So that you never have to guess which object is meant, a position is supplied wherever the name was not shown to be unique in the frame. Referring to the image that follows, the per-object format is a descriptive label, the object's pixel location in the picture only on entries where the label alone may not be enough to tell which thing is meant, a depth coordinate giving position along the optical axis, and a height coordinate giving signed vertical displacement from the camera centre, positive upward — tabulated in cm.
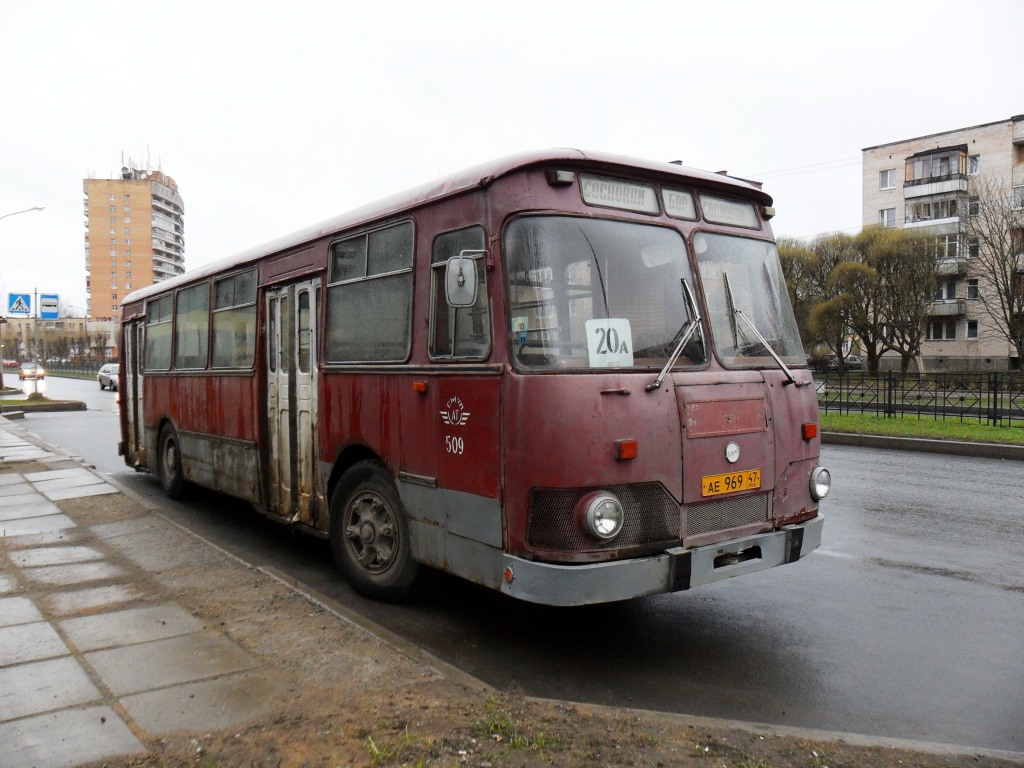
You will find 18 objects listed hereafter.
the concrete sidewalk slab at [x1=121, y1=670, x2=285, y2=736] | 381 -160
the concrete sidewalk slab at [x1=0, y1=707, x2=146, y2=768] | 347 -160
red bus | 456 -12
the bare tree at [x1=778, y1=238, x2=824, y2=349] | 4781 +491
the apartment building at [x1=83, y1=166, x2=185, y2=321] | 14100 +2321
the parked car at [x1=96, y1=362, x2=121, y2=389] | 4751 -36
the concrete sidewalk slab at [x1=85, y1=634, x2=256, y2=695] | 432 -159
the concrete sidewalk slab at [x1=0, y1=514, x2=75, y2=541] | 836 -159
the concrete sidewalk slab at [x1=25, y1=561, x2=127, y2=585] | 644 -160
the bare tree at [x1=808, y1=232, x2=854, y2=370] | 4516 +394
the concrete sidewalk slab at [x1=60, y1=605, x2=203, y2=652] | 497 -160
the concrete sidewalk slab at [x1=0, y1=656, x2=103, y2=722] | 402 -160
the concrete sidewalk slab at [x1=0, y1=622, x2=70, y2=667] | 472 -160
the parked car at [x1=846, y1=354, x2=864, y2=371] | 5556 +17
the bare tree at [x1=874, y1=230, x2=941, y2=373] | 4384 +432
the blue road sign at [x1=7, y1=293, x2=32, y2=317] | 2617 +211
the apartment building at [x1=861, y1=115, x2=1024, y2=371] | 5562 +1161
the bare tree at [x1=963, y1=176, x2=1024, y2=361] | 3906 +561
